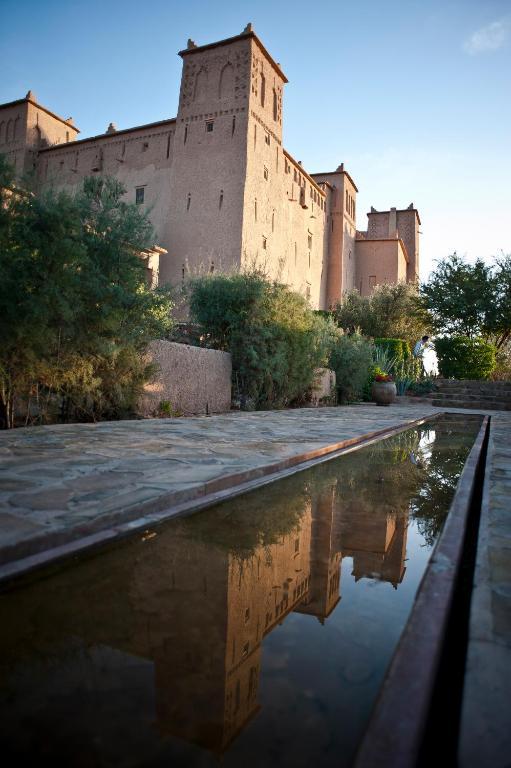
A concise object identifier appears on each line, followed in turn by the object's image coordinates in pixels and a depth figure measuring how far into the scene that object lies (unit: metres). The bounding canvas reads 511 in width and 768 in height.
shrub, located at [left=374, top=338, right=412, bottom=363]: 20.12
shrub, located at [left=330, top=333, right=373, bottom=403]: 15.75
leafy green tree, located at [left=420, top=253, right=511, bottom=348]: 24.72
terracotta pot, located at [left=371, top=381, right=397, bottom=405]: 15.98
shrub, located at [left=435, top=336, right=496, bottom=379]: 21.06
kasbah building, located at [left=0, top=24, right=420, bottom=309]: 23.88
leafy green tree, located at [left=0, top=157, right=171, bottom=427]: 5.48
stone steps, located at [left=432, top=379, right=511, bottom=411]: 18.05
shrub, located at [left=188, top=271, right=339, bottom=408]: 10.73
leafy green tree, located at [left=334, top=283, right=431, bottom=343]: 28.81
